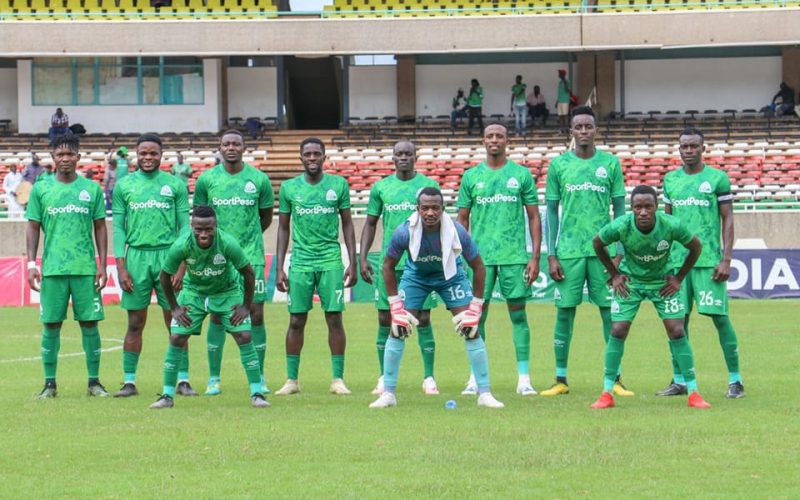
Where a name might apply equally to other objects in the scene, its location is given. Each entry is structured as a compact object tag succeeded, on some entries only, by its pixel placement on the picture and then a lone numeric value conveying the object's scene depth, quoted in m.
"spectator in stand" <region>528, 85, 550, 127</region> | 45.28
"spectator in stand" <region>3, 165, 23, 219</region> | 36.44
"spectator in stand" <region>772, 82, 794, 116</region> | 44.41
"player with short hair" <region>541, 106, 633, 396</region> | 13.43
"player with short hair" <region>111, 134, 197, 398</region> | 13.71
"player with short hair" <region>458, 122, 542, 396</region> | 13.60
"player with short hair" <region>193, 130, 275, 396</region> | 13.80
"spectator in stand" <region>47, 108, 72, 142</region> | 43.69
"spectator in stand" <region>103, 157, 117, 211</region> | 36.31
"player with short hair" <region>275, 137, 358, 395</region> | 13.88
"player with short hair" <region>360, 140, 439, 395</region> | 13.77
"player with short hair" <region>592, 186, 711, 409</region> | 12.12
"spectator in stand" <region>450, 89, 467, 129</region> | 44.97
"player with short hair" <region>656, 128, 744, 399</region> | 12.93
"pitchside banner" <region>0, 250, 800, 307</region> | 30.00
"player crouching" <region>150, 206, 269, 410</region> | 12.36
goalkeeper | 12.04
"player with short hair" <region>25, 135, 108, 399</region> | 13.77
